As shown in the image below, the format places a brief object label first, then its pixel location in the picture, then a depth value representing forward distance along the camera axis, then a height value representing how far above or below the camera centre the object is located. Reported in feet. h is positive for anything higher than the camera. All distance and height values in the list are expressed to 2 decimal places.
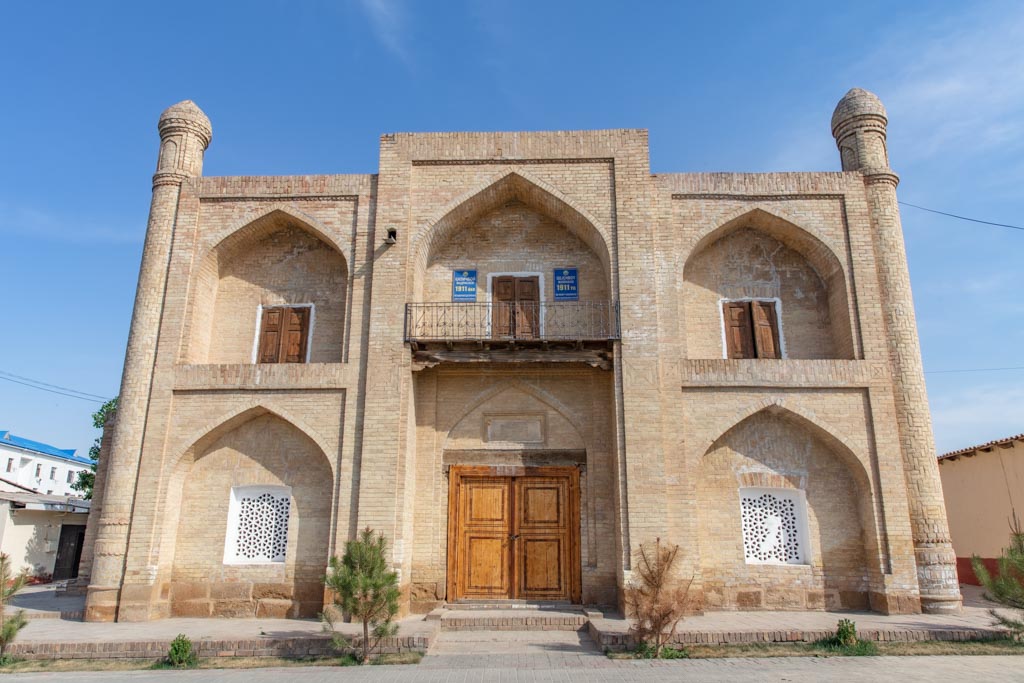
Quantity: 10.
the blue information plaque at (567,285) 40.60 +14.80
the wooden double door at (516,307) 39.73 +13.33
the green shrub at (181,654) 25.82 -3.98
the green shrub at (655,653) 26.53 -3.93
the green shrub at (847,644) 26.61 -3.61
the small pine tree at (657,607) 26.50 -2.22
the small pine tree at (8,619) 26.40 -2.80
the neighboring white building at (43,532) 55.72 +0.88
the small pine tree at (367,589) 26.58 -1.63
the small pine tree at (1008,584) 27.55 -1.33
